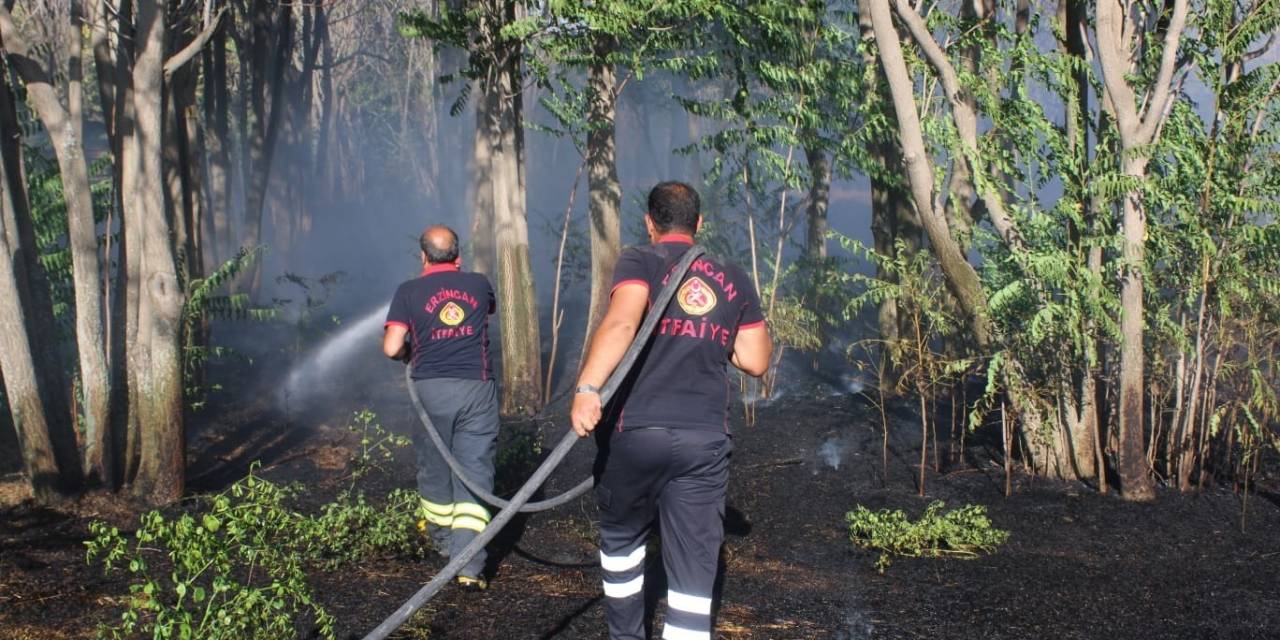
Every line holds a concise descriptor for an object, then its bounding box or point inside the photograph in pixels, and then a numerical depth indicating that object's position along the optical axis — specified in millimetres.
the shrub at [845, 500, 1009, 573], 6559
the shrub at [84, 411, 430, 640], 4039
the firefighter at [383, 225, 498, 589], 6133
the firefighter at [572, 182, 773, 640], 4164
